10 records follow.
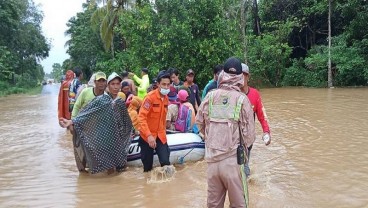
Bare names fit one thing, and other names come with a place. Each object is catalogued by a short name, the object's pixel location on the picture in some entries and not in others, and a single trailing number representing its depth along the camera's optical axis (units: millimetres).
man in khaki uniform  3320
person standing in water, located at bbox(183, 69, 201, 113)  7808
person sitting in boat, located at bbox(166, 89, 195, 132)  6951
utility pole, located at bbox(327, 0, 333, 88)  23391
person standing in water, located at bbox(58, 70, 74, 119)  8303
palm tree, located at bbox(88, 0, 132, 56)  26547
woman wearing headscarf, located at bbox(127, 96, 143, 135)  6516
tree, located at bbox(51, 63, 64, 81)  129275
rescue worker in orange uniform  5484
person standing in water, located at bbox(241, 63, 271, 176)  4770
